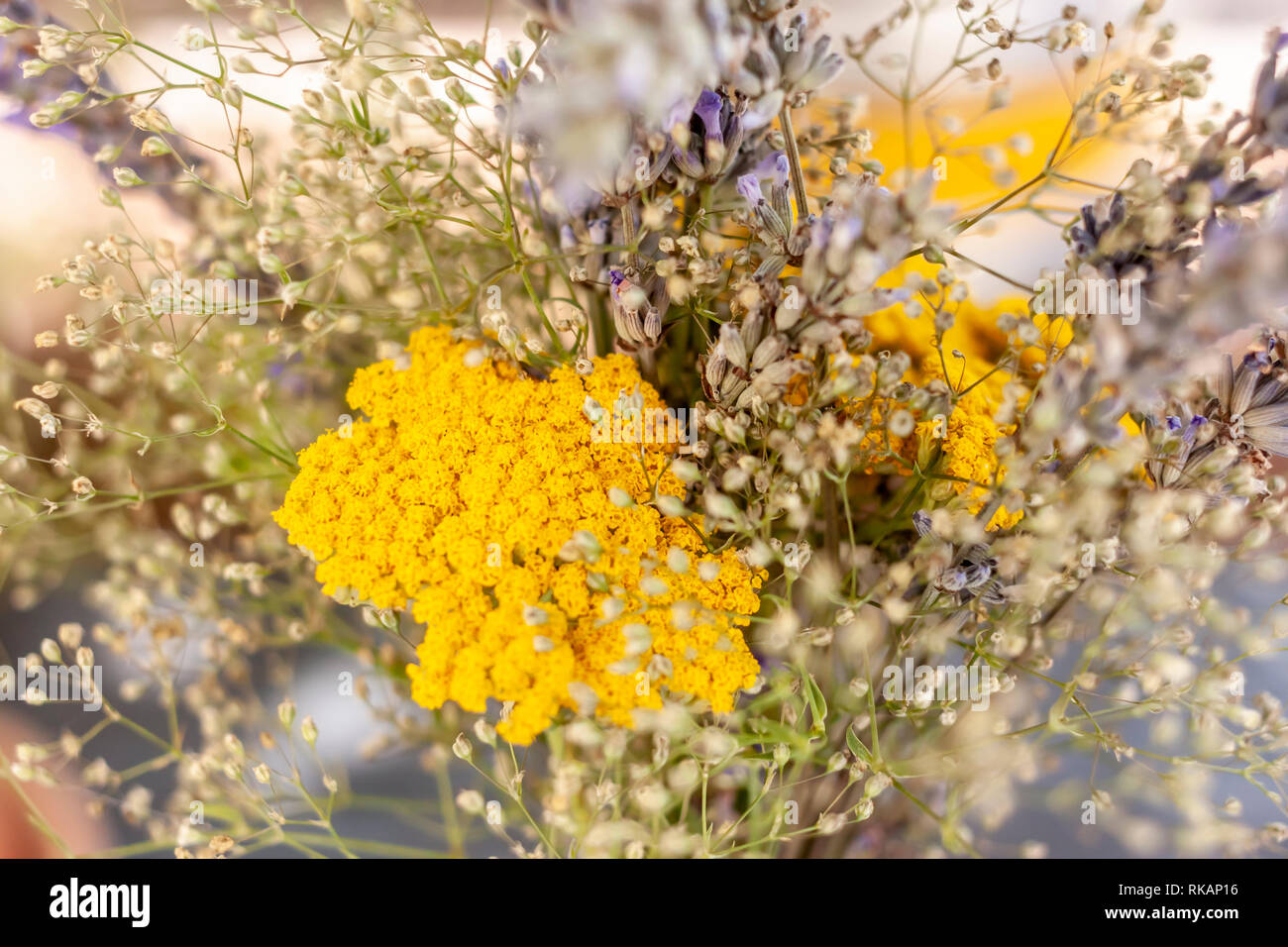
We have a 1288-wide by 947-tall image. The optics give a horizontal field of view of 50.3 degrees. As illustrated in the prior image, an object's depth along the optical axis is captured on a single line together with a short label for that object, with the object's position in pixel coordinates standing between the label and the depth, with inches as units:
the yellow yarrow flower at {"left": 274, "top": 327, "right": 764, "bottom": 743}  7.3
